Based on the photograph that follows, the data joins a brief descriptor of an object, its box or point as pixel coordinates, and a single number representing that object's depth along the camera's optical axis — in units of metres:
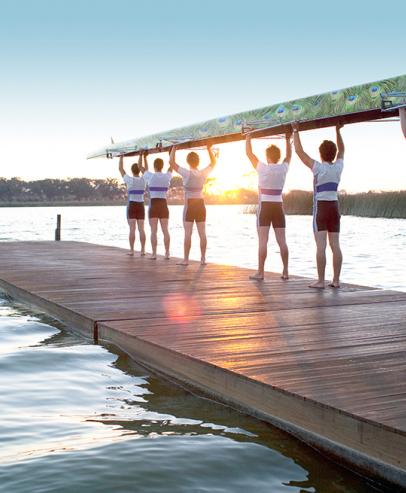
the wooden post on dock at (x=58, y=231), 24.98
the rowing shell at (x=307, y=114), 8.59
